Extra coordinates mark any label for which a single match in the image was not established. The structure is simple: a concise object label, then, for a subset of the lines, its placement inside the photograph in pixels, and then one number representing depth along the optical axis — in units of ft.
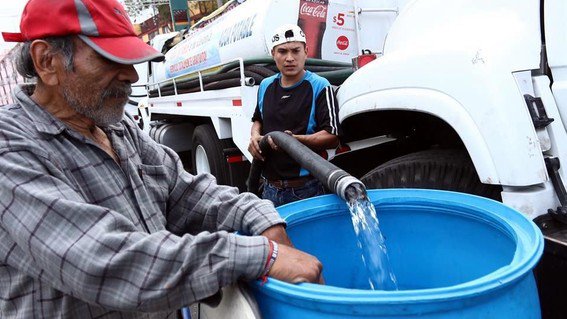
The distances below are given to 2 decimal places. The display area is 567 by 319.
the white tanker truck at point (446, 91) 4.61
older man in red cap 2.80
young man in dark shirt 7.91
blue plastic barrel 2.59
